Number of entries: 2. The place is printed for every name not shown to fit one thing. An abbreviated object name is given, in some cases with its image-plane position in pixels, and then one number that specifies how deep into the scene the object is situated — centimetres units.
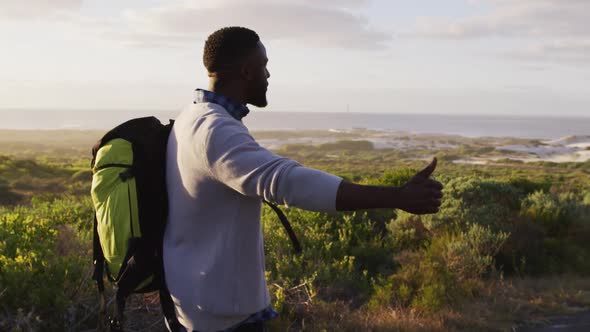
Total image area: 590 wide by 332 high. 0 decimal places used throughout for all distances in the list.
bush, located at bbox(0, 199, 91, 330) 423
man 162
